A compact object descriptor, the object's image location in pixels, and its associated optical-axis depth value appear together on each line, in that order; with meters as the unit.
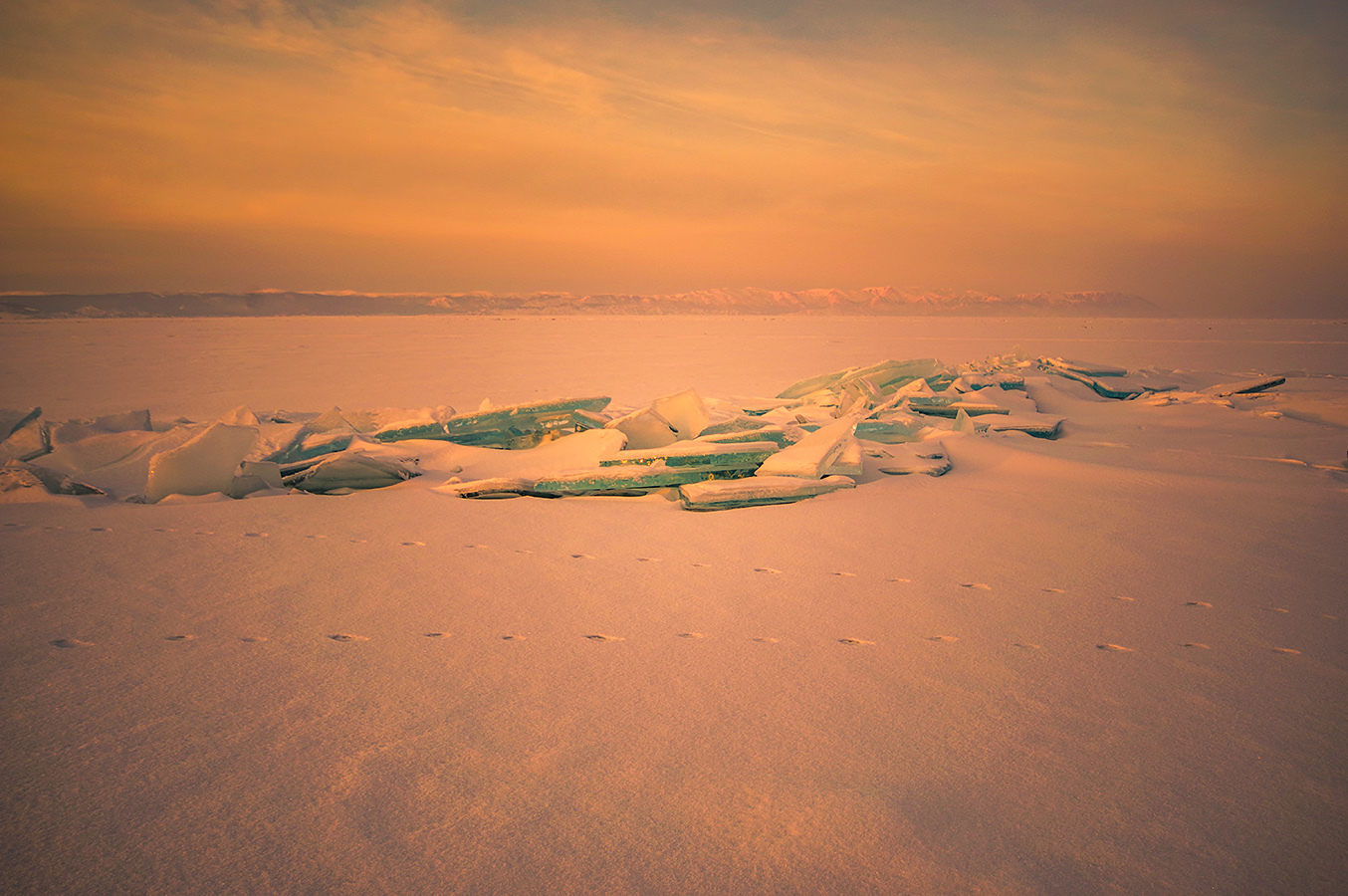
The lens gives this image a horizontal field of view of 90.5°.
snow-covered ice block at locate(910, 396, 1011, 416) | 5.35
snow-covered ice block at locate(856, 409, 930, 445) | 4.55
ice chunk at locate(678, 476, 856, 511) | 3.08
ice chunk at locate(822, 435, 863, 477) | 3.47
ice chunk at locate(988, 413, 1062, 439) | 4.70
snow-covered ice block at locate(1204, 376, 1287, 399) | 6.29
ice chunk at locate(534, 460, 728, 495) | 3.27
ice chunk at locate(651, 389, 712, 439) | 4.16
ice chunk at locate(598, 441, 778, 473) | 3.38
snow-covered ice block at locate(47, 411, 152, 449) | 3.77
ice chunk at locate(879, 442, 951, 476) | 3.62
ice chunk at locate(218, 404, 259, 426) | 4.01
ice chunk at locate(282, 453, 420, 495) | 3.31
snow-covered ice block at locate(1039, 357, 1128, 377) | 8.01
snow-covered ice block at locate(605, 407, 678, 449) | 3.96
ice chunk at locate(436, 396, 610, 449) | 4.45
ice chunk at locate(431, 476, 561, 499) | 3.23
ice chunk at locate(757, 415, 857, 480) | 3.34
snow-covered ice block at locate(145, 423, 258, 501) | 3.05
